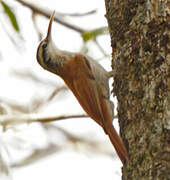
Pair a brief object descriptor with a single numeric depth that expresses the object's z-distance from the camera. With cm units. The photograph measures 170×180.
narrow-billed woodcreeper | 732
